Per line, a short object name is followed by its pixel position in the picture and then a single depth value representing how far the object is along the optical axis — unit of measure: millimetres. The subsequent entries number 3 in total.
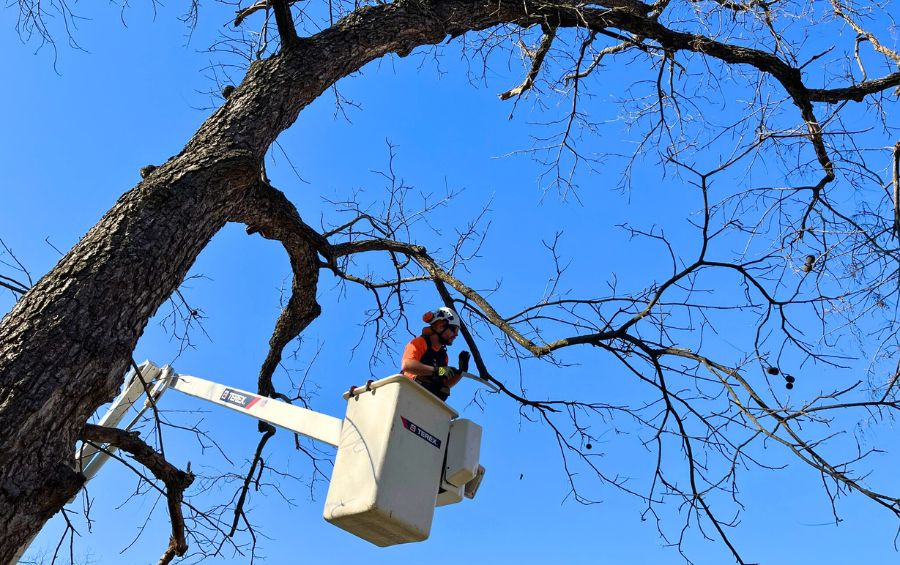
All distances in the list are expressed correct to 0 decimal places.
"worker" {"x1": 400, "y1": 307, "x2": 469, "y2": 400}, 3895
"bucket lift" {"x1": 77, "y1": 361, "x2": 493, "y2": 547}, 3193
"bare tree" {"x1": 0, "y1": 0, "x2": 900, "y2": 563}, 2521
